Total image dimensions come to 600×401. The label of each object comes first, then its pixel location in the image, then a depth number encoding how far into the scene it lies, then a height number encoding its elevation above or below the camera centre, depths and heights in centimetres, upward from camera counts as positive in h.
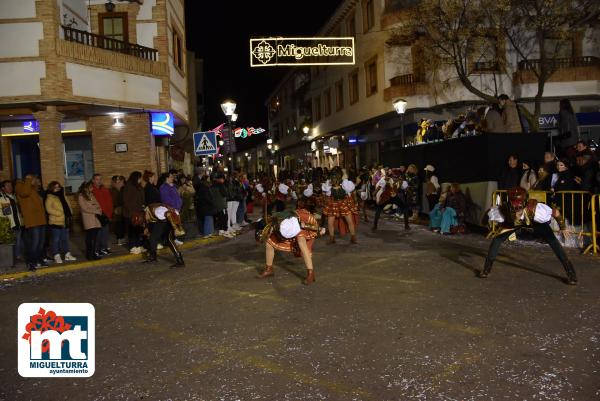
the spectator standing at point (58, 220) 1053 -71
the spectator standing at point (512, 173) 1218 -20
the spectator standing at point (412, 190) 1520 -62
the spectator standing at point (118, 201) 1330 -50
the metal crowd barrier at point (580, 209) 973 -89
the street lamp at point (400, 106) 2205 +252
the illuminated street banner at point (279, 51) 1786 +399
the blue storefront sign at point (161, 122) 1850 +192
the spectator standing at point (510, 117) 1354 +116
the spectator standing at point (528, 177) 1199 -29
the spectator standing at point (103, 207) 1174 -57
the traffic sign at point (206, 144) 1619 +98
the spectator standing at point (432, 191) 1536 -66
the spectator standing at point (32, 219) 1004 -65
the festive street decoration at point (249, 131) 3394 +285
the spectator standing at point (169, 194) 1181 -33
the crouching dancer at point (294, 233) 781 -87
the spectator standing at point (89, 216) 1084 -68
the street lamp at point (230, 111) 1769 +219
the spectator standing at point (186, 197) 1505 -56
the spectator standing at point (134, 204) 1191 -52
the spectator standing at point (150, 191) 1124 -25
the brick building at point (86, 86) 1477 +277
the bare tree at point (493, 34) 2008 +522
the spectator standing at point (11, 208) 1036 -44
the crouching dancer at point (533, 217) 736 -73
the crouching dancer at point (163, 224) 955 -81
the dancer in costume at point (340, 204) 1211 -72
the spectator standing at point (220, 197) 1428 -53
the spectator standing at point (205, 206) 1384 -74
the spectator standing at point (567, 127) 1285 +82
